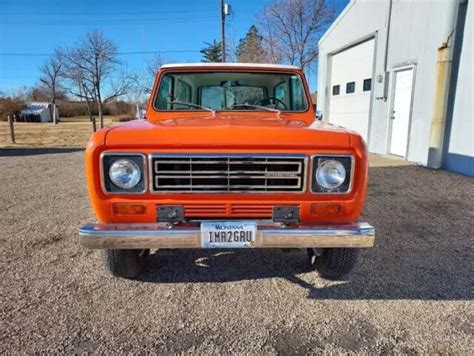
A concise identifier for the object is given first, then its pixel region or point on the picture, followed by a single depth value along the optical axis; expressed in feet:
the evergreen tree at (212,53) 117.95
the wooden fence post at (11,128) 46.28
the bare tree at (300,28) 84.99
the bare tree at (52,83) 168.55
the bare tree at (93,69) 111.34
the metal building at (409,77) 24.72
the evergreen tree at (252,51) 91.66
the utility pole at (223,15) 76.38
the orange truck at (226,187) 7.57
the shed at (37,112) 150.61
